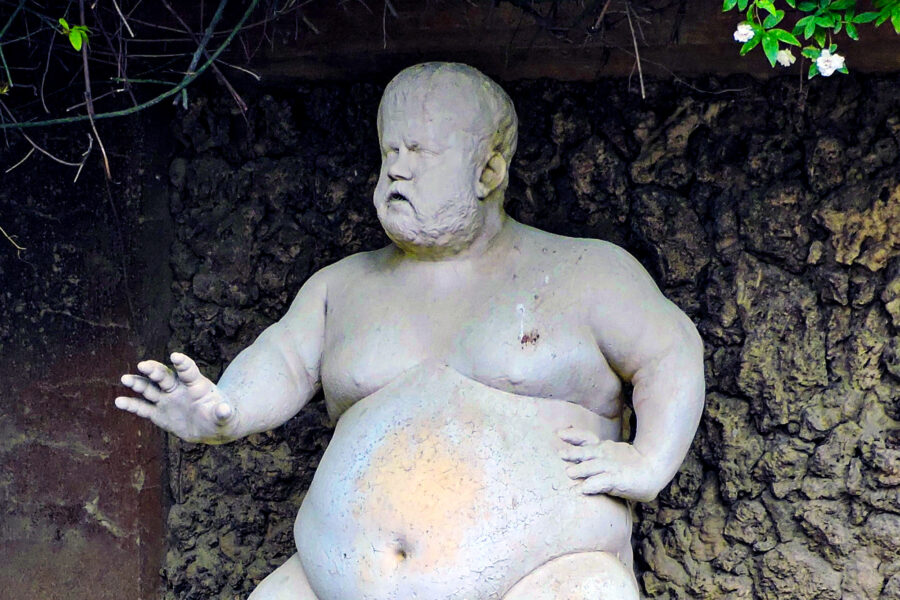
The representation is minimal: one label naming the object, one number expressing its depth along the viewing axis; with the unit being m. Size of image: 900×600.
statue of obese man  3.54
